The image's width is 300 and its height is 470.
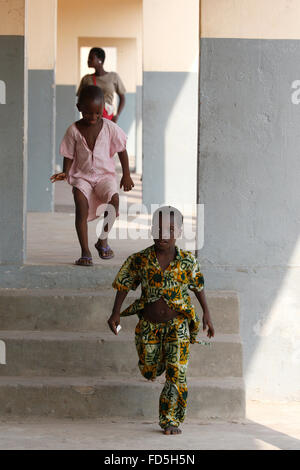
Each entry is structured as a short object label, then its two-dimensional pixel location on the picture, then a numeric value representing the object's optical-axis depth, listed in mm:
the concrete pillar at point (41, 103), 11109
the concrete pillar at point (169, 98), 11242
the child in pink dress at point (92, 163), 6422
